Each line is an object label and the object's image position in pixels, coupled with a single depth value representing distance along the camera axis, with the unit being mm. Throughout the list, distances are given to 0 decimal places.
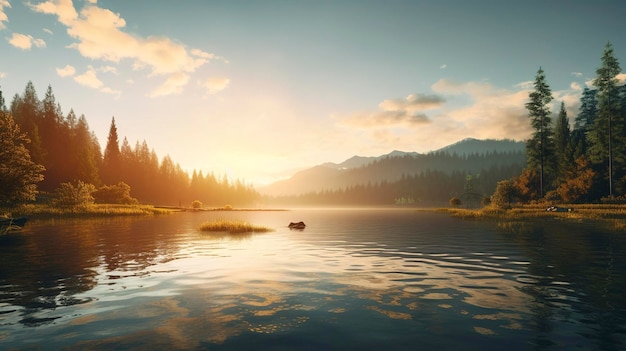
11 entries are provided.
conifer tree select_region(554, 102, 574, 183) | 100375
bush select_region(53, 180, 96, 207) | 76312
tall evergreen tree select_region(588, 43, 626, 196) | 75750
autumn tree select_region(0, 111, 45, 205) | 48812
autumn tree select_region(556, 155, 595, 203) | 80625
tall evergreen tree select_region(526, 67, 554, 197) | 88812
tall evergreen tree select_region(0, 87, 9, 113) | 103812
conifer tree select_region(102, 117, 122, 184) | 133875
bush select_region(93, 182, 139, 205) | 98875
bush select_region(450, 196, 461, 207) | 129600
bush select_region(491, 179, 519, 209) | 86312
